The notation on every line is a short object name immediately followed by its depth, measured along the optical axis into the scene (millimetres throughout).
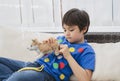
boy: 1882
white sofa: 2232
